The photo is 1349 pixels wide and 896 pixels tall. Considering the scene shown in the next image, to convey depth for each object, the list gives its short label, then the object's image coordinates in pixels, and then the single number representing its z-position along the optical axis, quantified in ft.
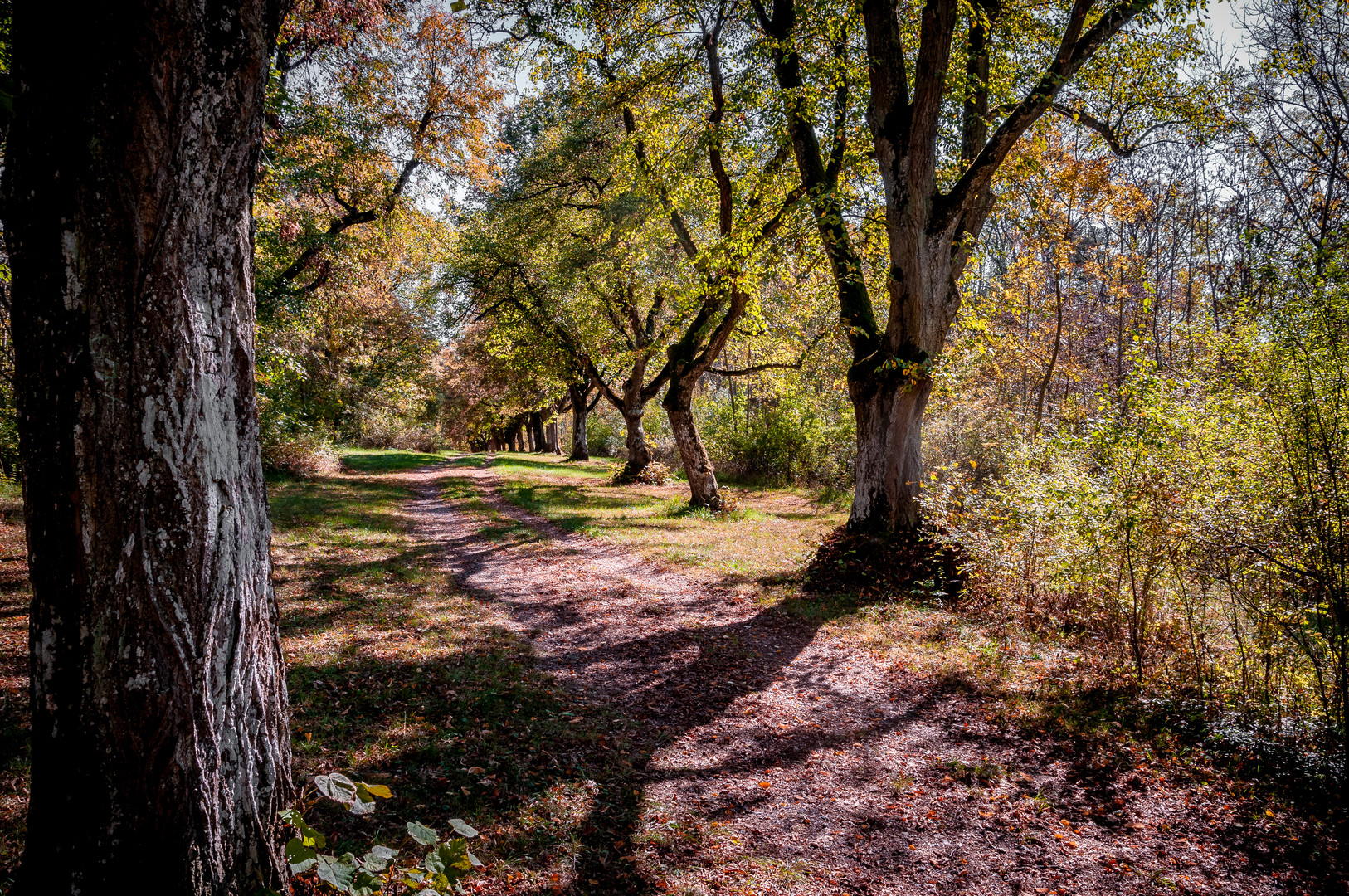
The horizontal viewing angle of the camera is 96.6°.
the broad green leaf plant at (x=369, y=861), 6.66
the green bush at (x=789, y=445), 63.62
